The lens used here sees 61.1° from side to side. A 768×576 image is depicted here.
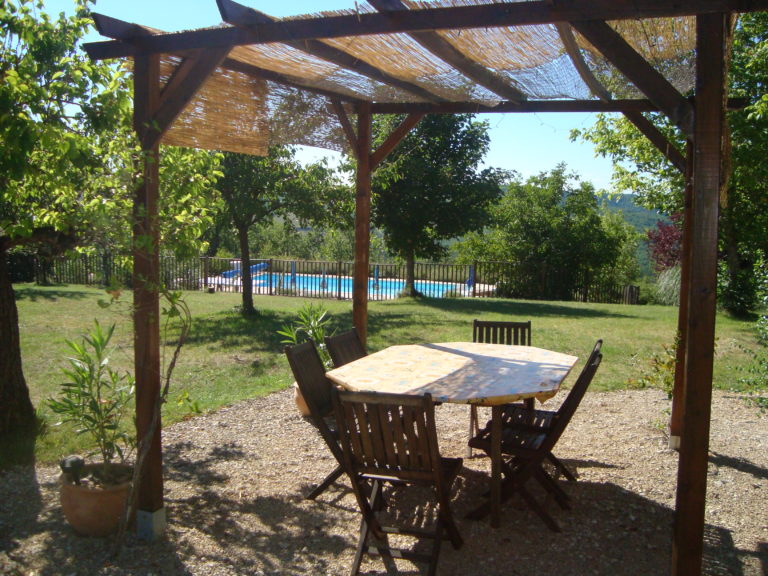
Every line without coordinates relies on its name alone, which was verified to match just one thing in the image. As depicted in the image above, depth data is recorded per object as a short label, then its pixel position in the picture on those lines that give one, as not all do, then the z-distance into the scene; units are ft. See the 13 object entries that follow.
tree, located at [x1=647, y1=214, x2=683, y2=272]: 61.11
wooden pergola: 8.30
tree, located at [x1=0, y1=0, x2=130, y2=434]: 10.78
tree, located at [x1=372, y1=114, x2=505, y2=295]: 53.72
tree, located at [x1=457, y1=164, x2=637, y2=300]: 62.59
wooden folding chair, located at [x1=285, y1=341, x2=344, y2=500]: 12.50
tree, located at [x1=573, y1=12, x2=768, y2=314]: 33.01
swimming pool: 61.41
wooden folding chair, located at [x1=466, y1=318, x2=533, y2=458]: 18.33
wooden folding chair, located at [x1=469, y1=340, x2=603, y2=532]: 11.57
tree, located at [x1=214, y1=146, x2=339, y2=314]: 37.29
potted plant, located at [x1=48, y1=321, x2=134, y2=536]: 10.87
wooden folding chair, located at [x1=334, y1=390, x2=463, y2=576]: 9.76
